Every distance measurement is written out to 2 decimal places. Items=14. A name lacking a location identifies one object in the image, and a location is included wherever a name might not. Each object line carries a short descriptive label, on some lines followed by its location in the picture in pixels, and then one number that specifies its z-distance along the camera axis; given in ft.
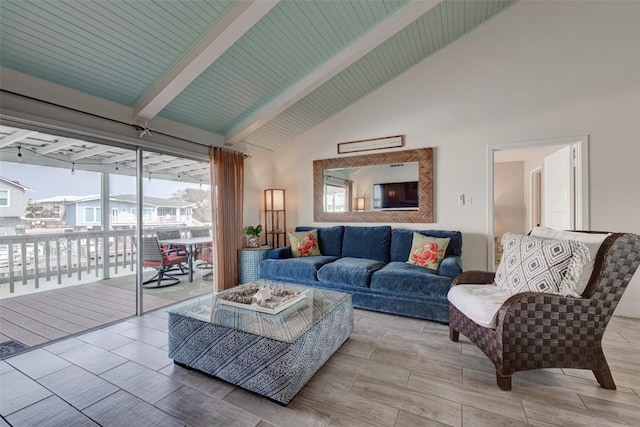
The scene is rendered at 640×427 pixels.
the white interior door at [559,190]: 10.06
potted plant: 13.60
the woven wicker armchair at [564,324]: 5.27
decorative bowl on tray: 6.61
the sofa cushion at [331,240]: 13.07
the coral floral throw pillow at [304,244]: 12.87
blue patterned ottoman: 5.21
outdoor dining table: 13.06
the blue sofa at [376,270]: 8.98
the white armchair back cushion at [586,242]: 5.56
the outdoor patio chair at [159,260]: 12.66
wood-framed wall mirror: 12.10
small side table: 12.87
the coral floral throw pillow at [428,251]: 9.97
